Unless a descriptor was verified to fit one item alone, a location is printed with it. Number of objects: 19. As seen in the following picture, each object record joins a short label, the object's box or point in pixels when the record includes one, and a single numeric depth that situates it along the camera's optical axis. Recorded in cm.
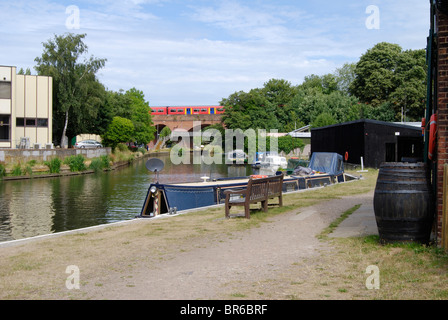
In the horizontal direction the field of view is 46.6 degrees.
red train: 12319
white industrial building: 5381
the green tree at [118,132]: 7416
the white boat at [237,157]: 7281
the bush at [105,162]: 6012
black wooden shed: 4078
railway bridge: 11719
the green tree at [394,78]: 7244
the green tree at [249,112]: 8831
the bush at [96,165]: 5731
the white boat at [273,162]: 5700
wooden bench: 1430
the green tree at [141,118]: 9031
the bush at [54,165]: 5190
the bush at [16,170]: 4794
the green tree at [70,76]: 6256
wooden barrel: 888
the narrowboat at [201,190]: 2020
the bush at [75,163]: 5412
